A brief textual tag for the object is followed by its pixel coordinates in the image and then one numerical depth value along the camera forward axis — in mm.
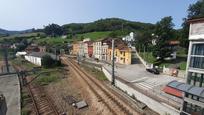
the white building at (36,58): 34366
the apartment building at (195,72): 9759
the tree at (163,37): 25049
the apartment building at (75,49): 50421
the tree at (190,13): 24337
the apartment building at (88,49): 42530
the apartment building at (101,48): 35350
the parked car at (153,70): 21724
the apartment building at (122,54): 28493
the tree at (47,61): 30951
